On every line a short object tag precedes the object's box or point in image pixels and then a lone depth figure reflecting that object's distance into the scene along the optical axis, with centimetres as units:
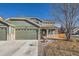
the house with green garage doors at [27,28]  799
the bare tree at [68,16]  758
